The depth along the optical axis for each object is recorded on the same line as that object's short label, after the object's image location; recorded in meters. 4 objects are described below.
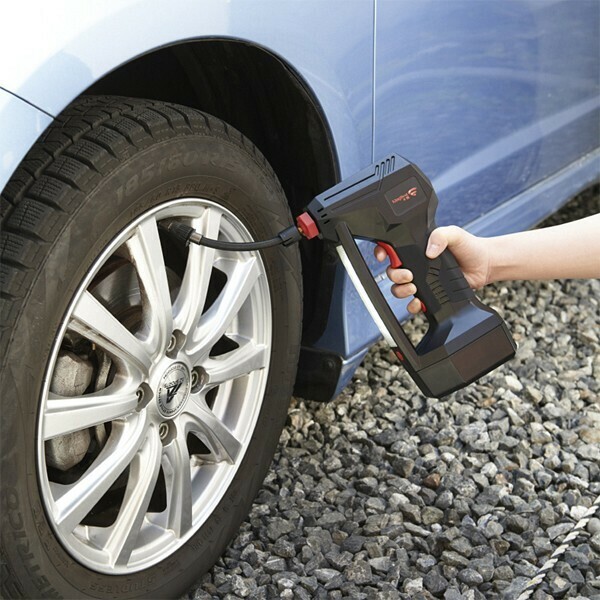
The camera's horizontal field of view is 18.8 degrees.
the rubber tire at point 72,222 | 1.71
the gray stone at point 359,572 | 2.03
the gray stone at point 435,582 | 2.02
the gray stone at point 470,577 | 2.03
